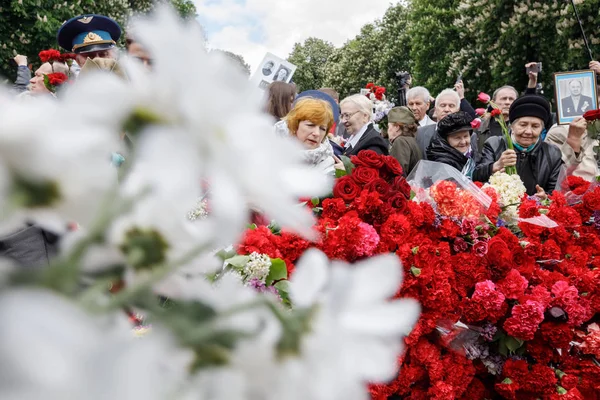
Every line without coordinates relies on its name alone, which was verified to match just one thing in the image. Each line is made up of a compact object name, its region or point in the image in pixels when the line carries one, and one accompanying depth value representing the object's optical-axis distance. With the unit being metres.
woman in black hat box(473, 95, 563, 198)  4.54
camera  8.73
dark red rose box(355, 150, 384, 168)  2.90
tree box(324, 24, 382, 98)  34.25
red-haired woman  3.51
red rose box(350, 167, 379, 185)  2.81
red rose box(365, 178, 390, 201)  2.75
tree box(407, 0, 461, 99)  17.89
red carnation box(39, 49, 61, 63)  3.88
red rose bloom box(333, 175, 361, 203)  2.74
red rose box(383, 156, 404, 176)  2.91
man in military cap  3.86
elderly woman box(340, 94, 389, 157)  4.41
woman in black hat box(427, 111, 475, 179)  4.54
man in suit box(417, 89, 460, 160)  5.55
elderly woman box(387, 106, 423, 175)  4.76
